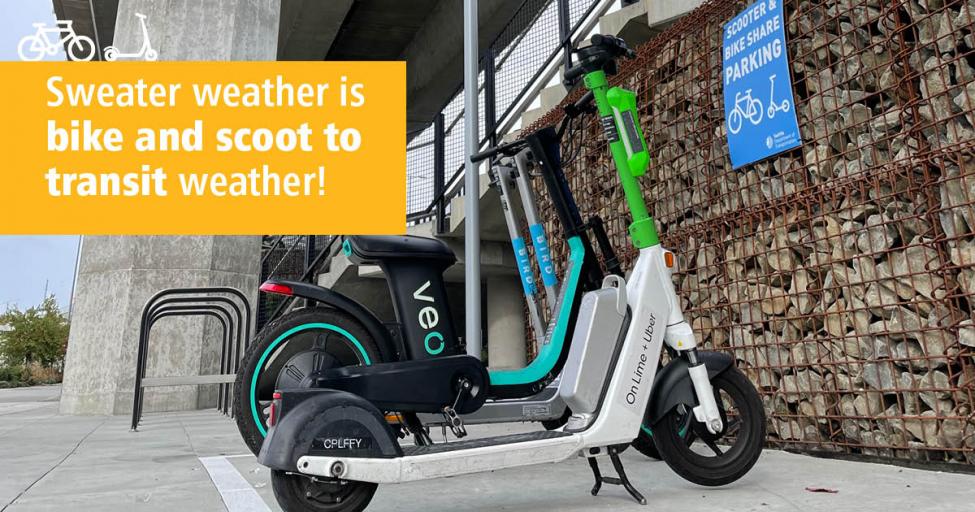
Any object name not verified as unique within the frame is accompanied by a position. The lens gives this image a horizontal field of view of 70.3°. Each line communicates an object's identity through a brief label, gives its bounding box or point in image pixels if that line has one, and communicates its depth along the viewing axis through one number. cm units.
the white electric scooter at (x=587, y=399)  209
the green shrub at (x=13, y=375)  2011
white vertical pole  466
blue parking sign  374
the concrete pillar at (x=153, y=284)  780
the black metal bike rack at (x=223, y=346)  567
